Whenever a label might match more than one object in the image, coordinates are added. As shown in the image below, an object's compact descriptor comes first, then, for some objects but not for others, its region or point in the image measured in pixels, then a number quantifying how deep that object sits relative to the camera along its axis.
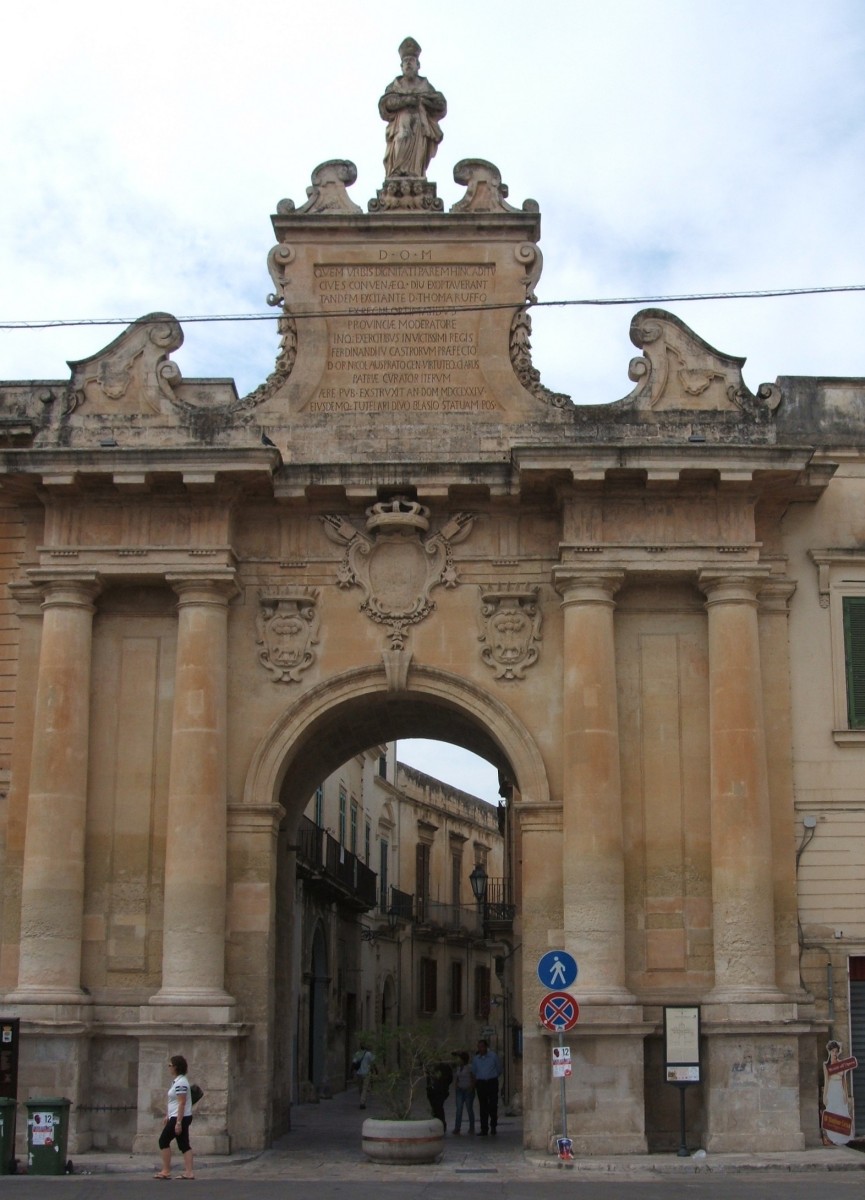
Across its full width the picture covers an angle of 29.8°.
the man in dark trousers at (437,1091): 22.45
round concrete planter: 17.88
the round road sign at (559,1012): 16.88
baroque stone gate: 18.95
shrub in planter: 17.89
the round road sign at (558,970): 16.81
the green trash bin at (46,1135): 17.03
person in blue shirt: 22.45
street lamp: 32.59
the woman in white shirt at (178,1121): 16.31
